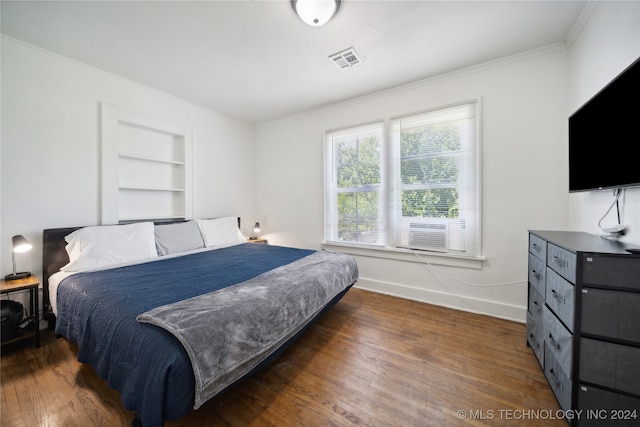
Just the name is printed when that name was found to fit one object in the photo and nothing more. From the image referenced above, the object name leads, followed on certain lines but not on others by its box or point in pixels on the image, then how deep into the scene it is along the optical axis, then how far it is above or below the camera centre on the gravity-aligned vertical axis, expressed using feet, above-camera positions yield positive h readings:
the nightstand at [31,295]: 6.06 -2.30
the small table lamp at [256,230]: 13.55 -1.07
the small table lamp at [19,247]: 6.35 -0.98
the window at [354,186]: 10.64 +1.28
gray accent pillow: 9.03 -1.06
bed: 3.47 -1.90
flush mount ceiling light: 5.38 +4.84
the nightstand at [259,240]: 12.89 -1.61
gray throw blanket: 3.63 -2.06
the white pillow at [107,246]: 6.91 -1.10
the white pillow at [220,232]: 10.54 -0.97
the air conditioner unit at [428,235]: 9.11 -0.93
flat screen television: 3.93 +1.53
